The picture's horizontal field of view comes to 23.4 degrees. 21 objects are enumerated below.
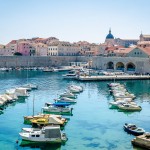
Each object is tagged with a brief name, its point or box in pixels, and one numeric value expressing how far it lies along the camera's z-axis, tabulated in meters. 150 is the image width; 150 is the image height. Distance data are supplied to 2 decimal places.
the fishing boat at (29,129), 31.23
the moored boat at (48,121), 34.53
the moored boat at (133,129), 31.67
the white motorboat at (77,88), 61.65
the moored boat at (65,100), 48.22
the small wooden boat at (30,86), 63.51
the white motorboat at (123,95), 51.81
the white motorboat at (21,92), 54.39
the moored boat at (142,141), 27.62
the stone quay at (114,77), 79.62
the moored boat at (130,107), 43.43
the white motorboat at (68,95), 53.25
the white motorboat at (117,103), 45.51
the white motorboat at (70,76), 84.04
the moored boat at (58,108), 41.41
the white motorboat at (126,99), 47.61
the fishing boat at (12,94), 50.77
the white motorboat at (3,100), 46.21
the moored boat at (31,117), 35.72
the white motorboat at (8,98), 48.46
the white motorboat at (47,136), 29.39
